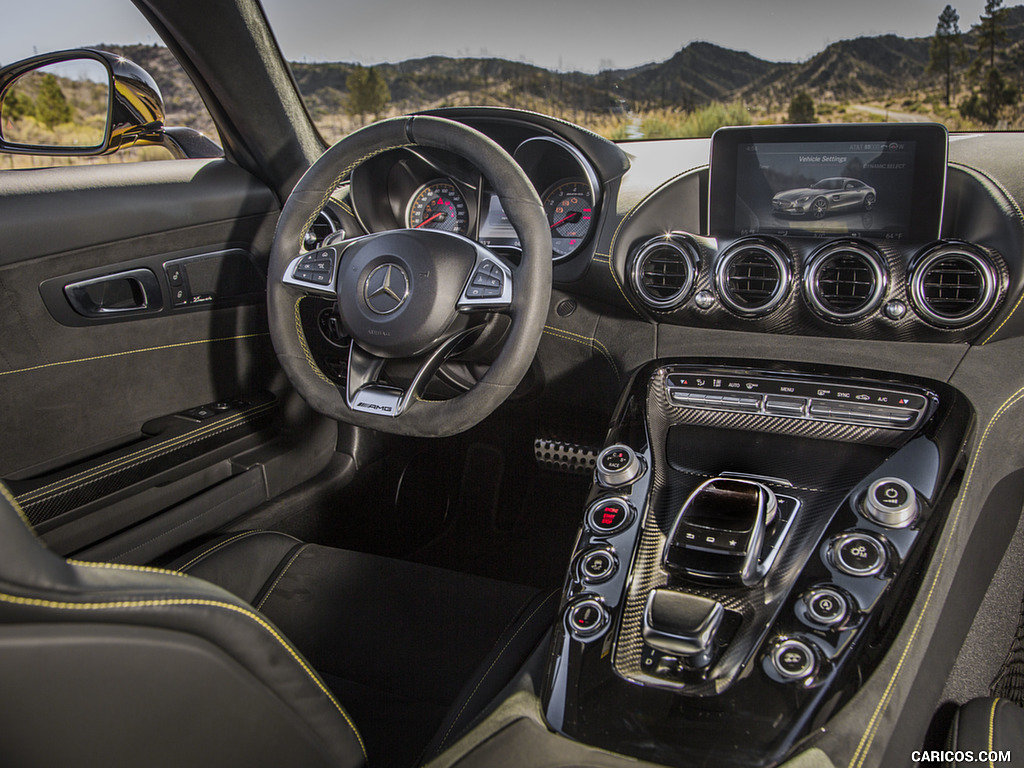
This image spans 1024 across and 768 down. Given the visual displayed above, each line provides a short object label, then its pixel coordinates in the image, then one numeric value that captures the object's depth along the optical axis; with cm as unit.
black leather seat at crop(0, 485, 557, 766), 63
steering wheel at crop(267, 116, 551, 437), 149
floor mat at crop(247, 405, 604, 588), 246
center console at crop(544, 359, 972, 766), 110
